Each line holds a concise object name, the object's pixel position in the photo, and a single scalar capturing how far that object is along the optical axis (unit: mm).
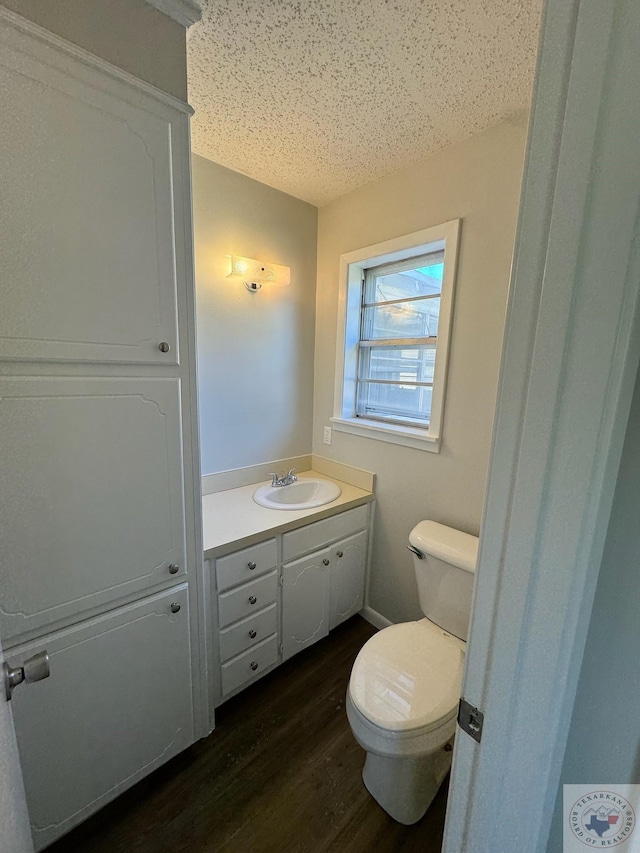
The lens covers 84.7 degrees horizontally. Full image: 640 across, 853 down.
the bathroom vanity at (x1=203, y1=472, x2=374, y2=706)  1463
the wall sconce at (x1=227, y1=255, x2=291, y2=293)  1775
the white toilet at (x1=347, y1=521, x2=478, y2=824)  1090
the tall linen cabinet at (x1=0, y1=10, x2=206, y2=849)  849
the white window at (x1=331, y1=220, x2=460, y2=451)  1671
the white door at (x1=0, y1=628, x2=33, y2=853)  553
